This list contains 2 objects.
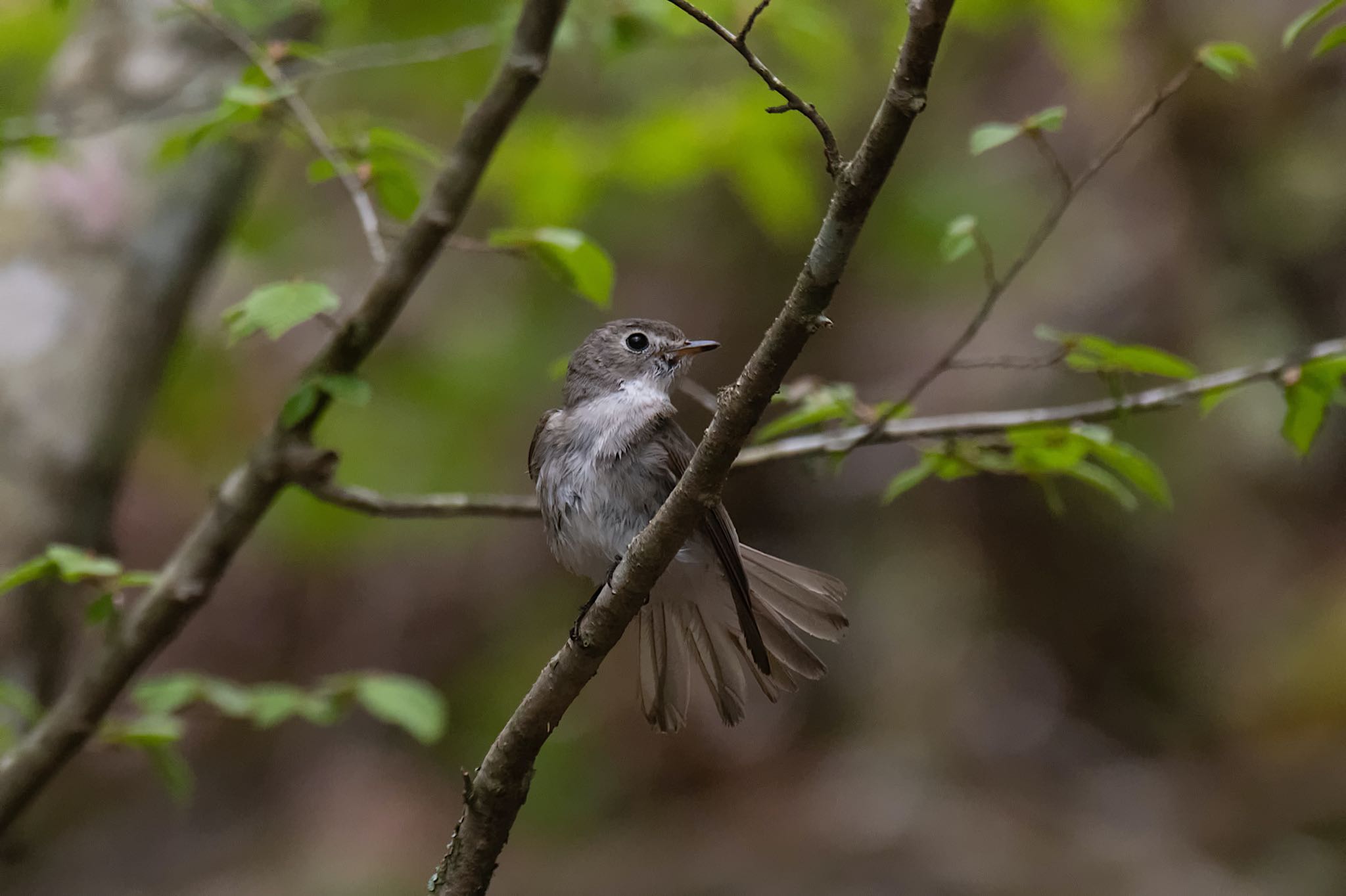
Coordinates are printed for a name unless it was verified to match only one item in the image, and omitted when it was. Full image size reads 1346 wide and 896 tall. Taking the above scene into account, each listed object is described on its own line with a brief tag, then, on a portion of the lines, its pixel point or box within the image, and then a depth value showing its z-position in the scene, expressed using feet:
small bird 16.56
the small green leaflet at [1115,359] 14.82
